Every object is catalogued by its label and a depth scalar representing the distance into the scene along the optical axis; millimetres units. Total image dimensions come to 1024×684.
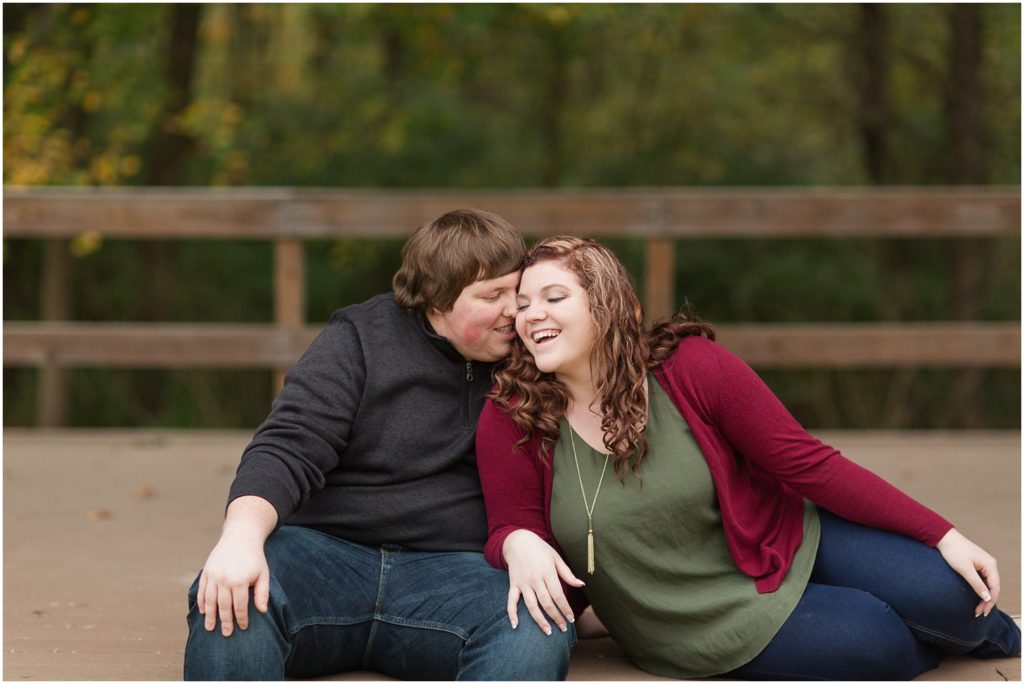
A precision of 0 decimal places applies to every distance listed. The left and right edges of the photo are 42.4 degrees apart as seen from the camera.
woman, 2725
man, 2668
